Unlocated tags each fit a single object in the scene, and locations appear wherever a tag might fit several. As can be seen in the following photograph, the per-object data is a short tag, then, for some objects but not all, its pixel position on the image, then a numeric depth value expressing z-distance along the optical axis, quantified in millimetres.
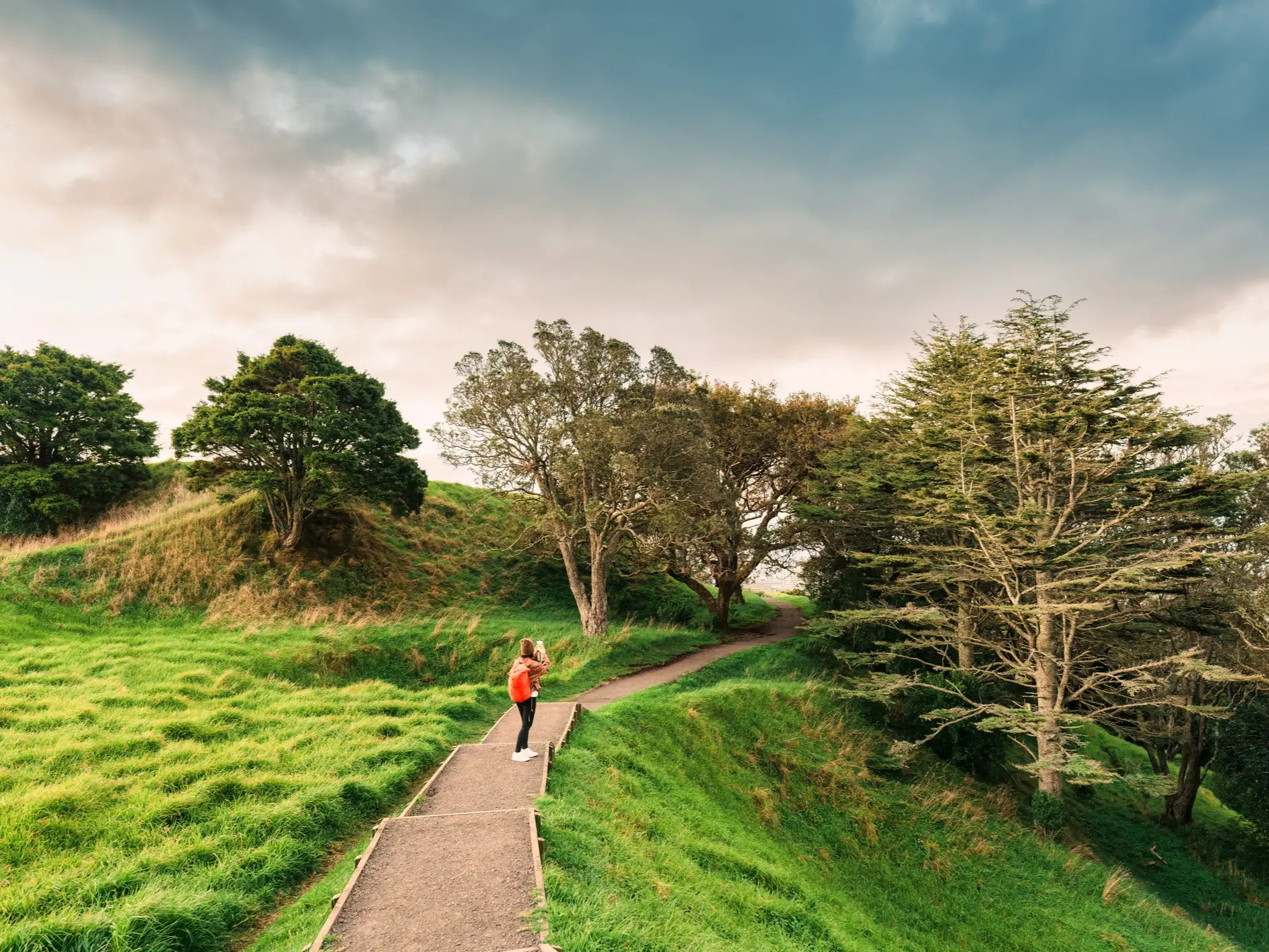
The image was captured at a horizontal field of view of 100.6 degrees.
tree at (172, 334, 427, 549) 22344
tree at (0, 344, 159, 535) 24875
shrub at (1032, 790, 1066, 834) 16969
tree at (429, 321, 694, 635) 21422
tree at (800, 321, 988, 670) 20484
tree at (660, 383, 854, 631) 29219
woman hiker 9672
